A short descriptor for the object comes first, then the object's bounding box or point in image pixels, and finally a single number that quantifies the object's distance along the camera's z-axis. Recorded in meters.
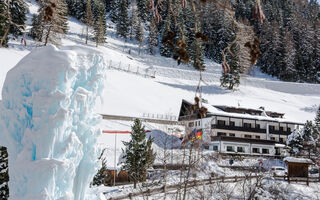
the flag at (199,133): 37.23
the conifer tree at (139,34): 86.07
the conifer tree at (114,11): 101.93
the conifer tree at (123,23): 92.69
